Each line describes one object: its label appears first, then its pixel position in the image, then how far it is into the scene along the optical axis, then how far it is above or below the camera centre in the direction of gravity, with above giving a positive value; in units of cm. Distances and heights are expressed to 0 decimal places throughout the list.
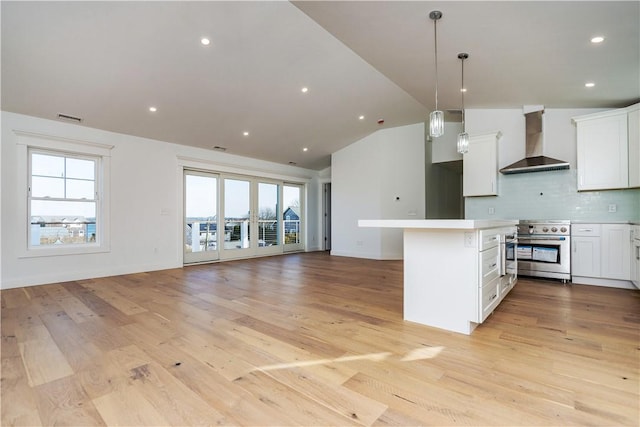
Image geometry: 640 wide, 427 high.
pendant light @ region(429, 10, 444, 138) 280 +89
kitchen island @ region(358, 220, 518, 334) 234 -48
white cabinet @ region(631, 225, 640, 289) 366 -55
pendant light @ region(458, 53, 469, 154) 324 +84
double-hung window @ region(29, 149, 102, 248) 434 +29
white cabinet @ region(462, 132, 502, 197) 493 +84
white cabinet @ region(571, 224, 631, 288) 391 -56
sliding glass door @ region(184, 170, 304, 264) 613 +0
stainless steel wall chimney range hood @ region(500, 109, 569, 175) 448 +102
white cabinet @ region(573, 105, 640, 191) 381 +88
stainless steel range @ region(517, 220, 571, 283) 428 -52
